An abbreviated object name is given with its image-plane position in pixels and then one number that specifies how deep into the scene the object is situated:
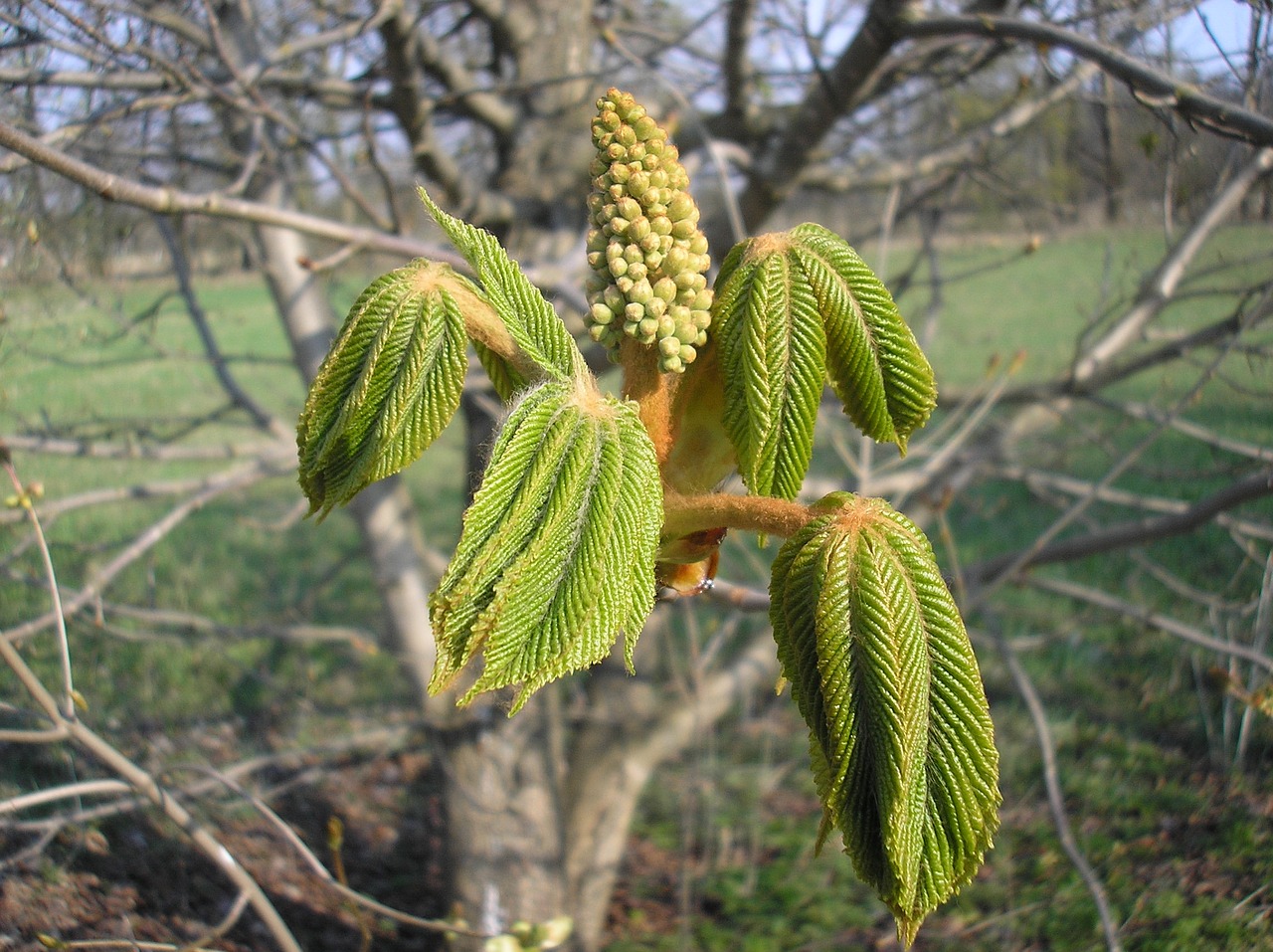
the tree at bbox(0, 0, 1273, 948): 0.45
